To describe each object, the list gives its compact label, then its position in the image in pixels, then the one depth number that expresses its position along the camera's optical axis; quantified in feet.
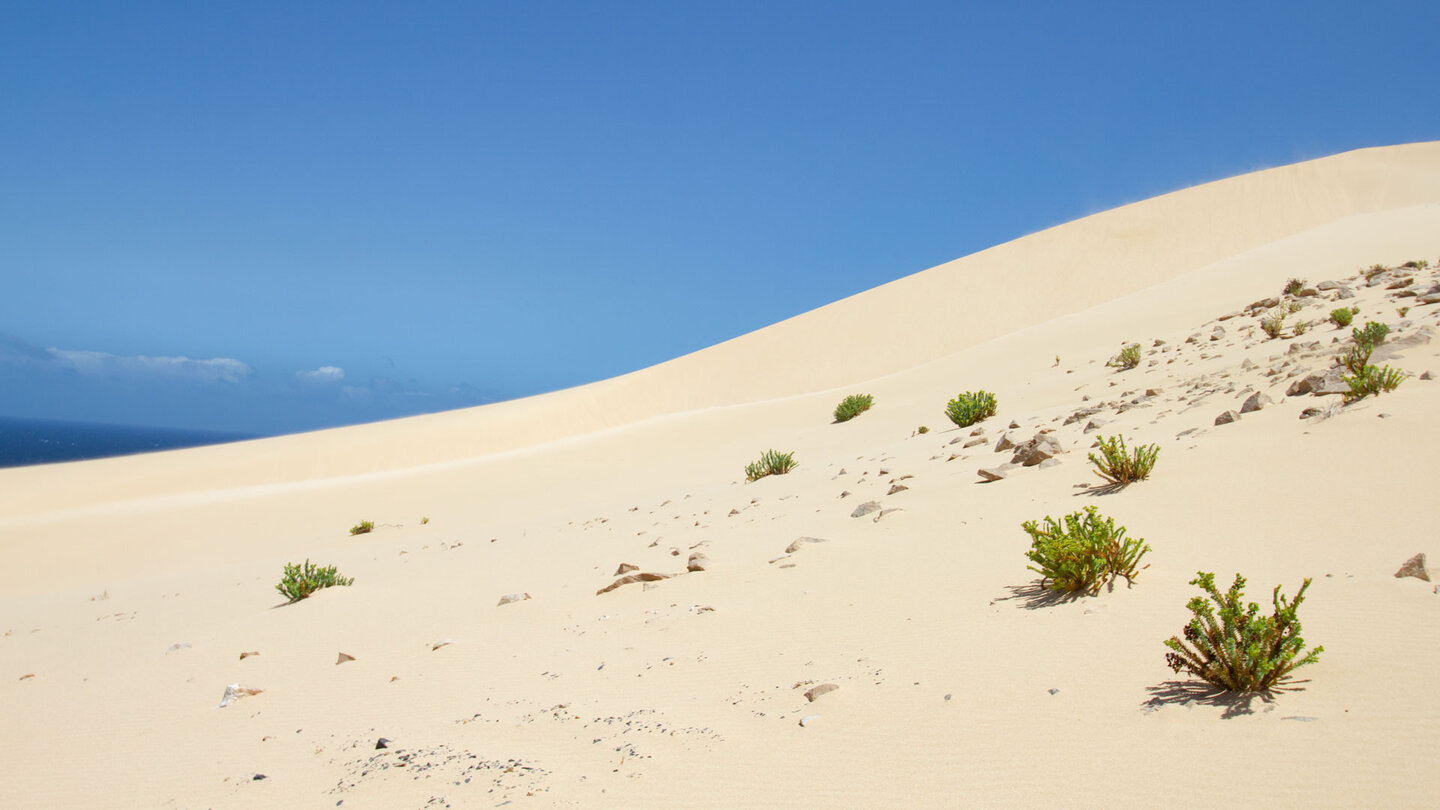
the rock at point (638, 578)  18.72
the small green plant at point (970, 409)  35.94
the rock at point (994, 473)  21.42
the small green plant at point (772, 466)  34.53
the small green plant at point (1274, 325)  35.35
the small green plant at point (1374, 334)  25.84
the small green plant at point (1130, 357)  39.52
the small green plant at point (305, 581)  23.85
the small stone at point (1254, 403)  22.38
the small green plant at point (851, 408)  50.21
